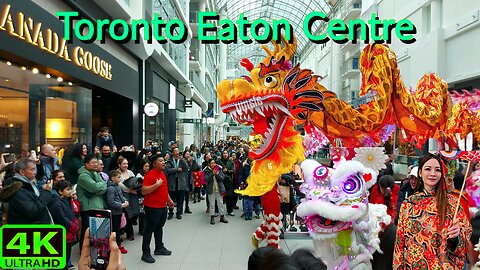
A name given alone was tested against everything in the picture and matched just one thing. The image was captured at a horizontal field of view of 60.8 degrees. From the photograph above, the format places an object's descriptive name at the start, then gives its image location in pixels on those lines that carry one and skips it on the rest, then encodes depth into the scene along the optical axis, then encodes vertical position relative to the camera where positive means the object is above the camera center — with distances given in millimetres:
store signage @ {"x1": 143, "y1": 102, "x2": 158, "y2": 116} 13159 +810
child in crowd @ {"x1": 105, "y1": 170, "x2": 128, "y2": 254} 5607 -933
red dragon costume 5387 +361
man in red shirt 5602 -911
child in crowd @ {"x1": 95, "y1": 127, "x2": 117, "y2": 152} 8883 -109
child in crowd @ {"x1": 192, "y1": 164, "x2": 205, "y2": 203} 10249 -1114
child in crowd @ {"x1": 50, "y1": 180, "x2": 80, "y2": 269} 4602 -898
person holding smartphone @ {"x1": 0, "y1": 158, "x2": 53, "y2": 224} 3936 -622
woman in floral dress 2766 -637
